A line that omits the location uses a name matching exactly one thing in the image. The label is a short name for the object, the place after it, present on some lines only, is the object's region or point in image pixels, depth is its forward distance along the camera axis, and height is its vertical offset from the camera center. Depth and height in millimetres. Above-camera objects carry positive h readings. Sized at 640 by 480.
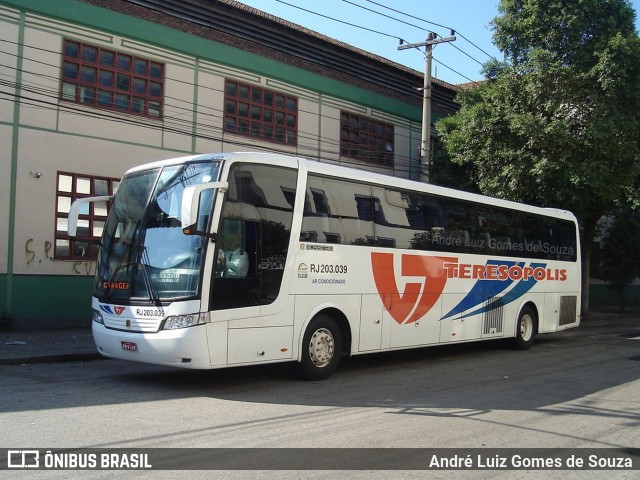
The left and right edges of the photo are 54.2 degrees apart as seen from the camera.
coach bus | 8320 -143
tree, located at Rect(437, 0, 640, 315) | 17625 +4695
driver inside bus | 8469 -87
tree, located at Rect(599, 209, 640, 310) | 29172 +754
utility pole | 18031 +4792
